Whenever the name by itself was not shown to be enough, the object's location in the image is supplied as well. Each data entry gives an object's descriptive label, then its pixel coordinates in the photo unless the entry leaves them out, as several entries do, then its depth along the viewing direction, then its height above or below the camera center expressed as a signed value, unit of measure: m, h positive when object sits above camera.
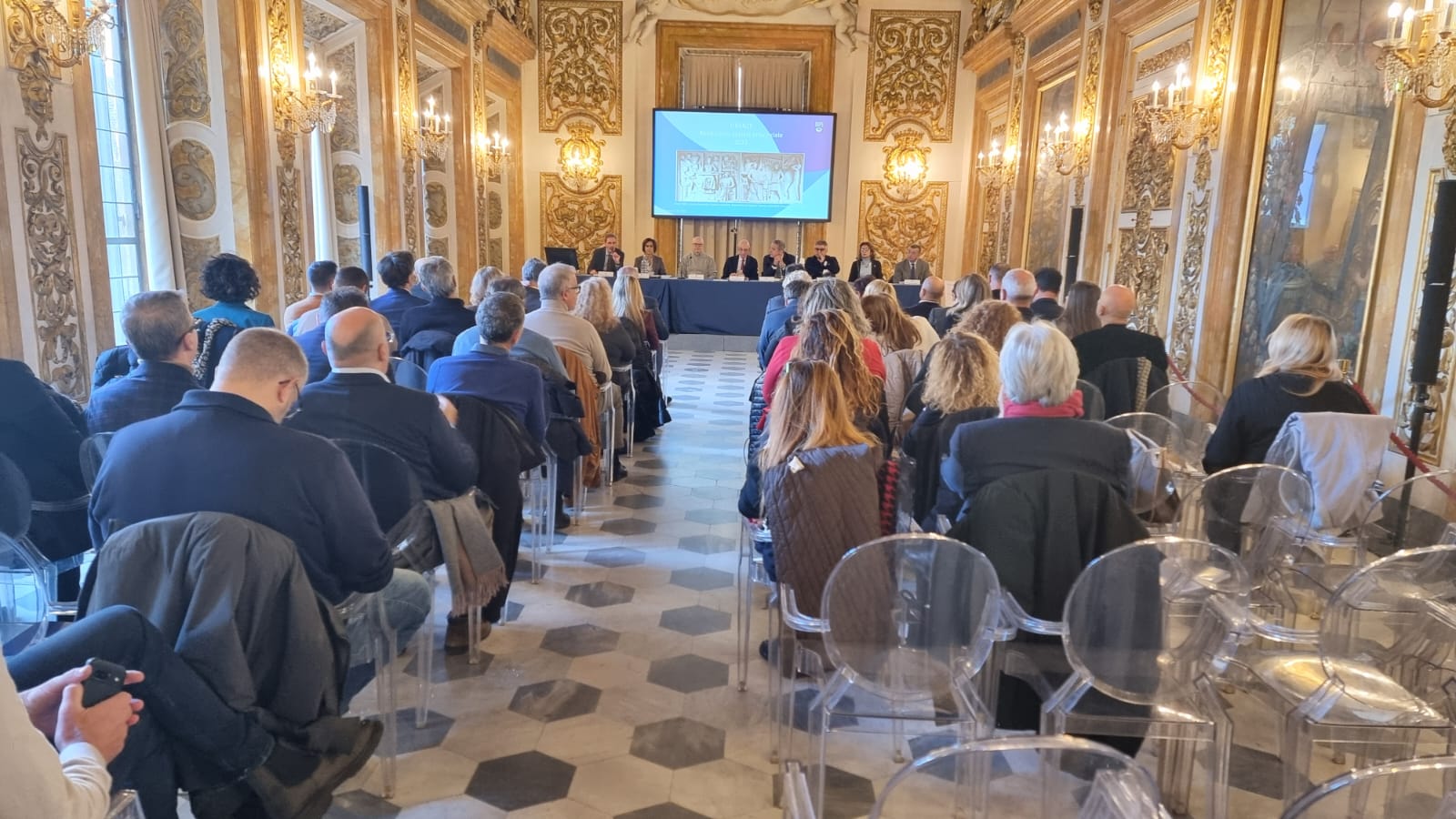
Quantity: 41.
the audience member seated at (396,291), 5.05 -0.24
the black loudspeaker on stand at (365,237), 6.52 +0.06
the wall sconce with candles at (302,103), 6.20 +0.96
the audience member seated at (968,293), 5.55 -0.18
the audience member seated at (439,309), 5.01 -0.33
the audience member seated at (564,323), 4.91 -0.38
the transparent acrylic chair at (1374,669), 2.16 -1.01
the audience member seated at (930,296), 6.61 -0.24
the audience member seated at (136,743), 1.22 -0.78
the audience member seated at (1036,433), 2.42 -0.44
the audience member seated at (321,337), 3.89 -0.39
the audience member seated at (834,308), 4.08 -0.28
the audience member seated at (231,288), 3.94 -0.20
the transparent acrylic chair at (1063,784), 1.24 -0.73
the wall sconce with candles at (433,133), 9.41 +1.16
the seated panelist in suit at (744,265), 12.51 -0.11
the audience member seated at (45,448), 2.85 -0.65
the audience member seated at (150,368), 2.81 -0.39
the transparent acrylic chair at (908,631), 2.12 -0.88
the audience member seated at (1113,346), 4.54 -0.38
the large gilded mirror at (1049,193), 9.52 +0.77
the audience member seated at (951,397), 3.24 -0.47
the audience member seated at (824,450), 2.61 -0.54
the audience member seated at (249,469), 1.97 -0.48
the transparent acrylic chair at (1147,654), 2.08 -0.90
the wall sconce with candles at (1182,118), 6.34 +1.03
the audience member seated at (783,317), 6.02 -0.40
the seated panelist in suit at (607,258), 12.59 -0.07
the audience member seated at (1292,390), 3.36 -0.43
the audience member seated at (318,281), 4.87 -0.19
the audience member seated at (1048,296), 5.43 -0.18
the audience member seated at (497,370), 3.66 -0.48
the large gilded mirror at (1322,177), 4.83 +0.53
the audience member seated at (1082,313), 4.89 -0.24
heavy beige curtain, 13.72 +2.59
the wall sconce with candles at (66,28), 3.82 +0.87
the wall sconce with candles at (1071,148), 8.73 +1.14
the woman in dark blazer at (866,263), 12.44 -0.03
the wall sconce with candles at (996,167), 11.42 +1.25
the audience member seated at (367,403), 2.76 -0.47
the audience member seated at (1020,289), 5.49 -0.15
